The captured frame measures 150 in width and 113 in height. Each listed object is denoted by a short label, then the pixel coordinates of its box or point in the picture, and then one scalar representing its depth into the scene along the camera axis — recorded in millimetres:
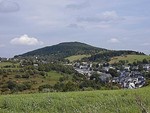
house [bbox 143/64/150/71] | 113500
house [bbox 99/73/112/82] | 80612
